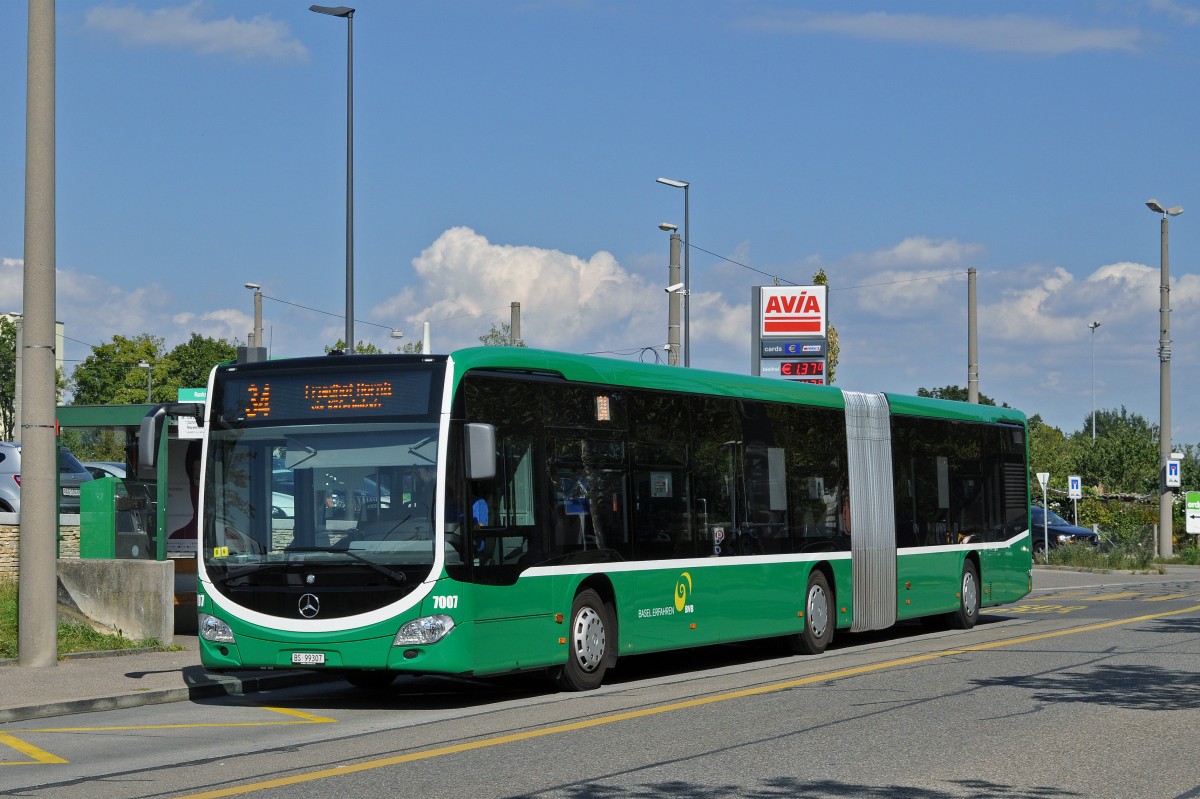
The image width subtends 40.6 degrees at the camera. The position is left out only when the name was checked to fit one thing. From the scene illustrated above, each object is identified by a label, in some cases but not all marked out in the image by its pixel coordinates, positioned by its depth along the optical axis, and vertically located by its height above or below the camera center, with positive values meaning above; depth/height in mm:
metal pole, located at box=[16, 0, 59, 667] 15039 +1098
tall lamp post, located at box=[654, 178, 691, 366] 39438 +5539
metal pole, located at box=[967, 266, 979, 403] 39462 +3284
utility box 18141 -272
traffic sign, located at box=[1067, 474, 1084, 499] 46375 +1
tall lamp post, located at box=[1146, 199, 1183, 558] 42547 +2612
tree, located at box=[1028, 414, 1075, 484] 86312 +2059
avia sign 42062 +4623
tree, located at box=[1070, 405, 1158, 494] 85562 +1369
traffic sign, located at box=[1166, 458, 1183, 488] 41750 +364
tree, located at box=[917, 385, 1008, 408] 119725 +7309
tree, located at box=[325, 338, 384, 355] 69706 +6404
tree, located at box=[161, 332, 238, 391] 81688 +6971
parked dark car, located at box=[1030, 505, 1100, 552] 46500 -1318
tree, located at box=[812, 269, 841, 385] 51381 +4426
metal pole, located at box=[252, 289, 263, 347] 41719 +4602
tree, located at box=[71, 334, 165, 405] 75750 +5840
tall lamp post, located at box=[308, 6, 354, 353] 26016 +5554
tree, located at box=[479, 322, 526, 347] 62312 +6031
